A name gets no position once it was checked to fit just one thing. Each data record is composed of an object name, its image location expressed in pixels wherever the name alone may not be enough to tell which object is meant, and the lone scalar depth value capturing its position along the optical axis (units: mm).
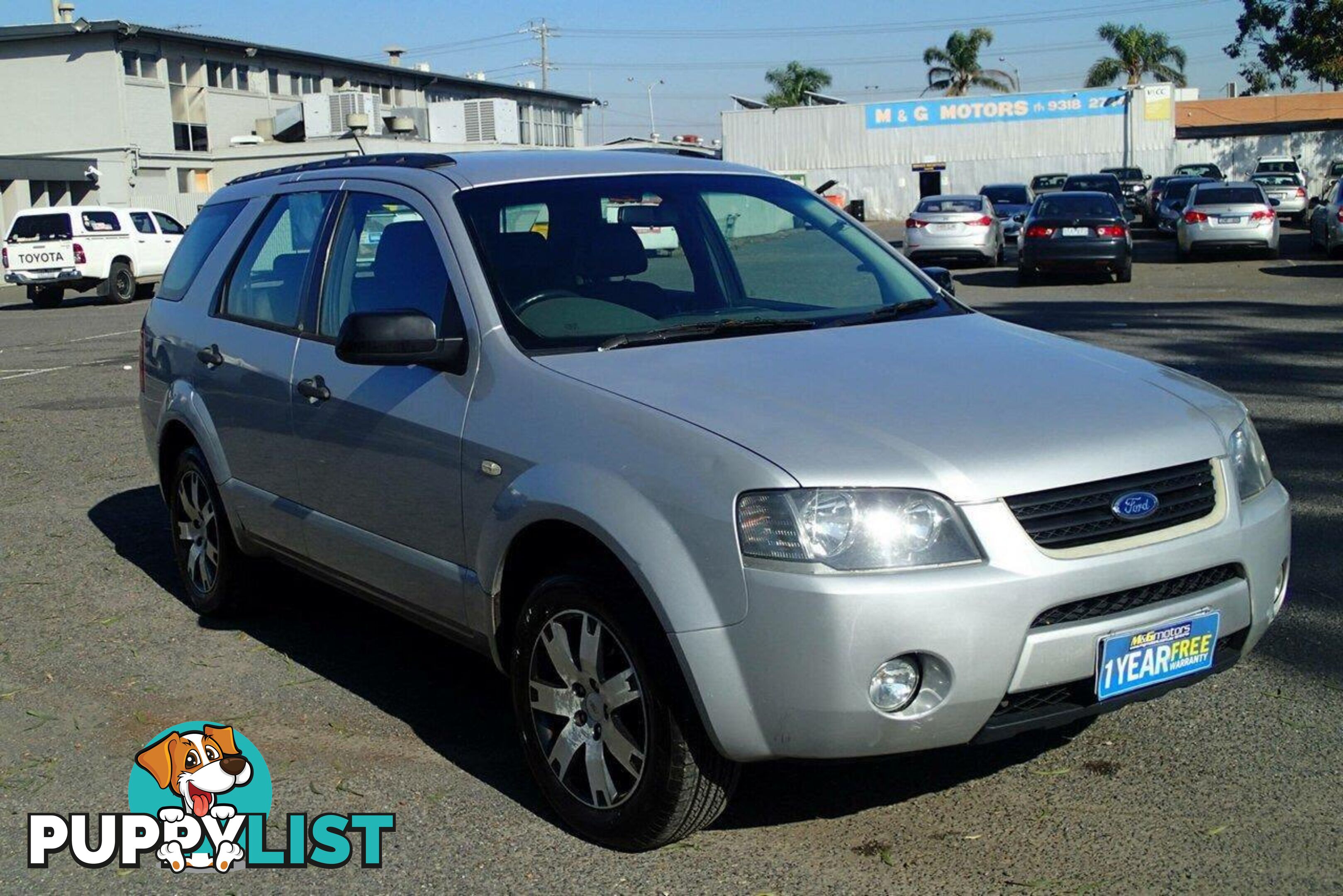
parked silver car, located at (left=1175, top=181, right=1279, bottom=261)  25672
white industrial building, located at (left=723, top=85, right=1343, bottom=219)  54906
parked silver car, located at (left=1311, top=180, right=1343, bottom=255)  24703
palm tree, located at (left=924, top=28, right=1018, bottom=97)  76875
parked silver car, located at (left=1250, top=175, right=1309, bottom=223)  38906
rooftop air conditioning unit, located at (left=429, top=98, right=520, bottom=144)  50969
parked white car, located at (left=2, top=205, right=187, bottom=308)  27688
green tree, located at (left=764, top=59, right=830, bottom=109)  87750
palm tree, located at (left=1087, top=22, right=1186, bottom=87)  79000
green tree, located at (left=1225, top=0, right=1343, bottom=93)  42781
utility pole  87188
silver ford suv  3340
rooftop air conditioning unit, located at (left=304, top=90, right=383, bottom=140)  49625
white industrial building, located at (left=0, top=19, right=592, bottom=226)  46219
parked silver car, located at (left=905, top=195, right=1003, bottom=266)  27109
